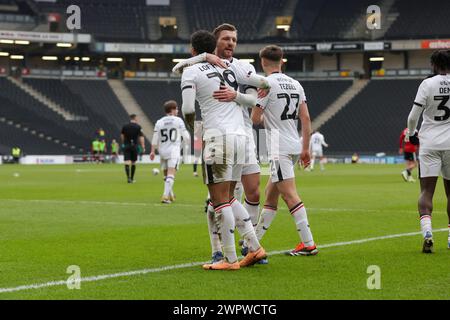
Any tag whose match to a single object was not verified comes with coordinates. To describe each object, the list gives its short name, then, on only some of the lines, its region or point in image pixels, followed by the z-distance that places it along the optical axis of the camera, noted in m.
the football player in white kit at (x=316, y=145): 84.19
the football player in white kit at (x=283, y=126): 17.47
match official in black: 54.00
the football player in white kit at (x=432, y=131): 17.72
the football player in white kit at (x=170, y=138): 37.03
